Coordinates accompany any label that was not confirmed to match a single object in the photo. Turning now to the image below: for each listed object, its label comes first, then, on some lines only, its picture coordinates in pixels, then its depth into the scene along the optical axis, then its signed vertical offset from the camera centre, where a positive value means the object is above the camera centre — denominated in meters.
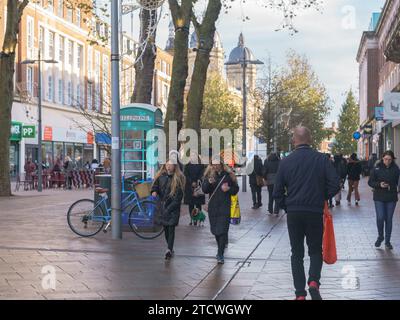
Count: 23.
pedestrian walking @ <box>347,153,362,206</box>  25.09 -0.18
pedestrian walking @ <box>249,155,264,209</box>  23.08 -0.46
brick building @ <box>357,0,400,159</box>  43.72 +7.39
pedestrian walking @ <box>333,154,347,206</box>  25.65 -0.04
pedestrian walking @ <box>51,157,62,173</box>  39.07 +0.00
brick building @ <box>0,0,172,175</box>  49.59 +6.93
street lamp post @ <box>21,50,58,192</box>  34.78 +1.27
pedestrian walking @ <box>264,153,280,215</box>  21.73 -0.11
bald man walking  7.59 -0.34
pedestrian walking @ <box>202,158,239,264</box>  10.95 -0.58
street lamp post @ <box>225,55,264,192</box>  36.84 +4.05
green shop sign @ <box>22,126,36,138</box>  42.81 +2.15
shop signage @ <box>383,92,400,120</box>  28.55 +2.38
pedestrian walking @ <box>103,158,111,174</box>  31.12 +0.16
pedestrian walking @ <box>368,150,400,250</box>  12.46 -0.41
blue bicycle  14.36 -0.99
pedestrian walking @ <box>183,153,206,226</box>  17.39 -0.47
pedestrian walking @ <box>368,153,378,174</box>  46.72 +0.31
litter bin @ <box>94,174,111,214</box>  15.34 -0.34
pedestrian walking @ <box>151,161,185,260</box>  11.38 -0.45
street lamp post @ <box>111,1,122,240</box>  13.97 +0.85
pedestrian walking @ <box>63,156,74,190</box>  38.22 -0.22
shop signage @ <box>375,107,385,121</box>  38.73 +2.78
